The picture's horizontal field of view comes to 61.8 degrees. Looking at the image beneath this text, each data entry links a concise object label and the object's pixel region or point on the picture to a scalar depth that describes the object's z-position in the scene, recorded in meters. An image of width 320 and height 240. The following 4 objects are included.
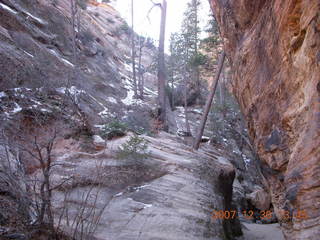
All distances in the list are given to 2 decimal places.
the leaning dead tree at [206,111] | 13.25
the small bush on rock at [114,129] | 8.93
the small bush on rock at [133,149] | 7.27
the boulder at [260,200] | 11.84
